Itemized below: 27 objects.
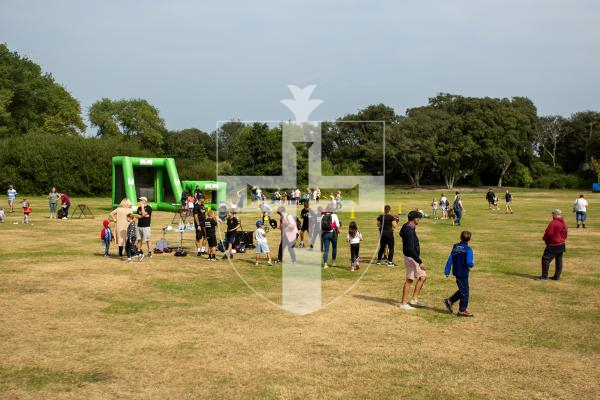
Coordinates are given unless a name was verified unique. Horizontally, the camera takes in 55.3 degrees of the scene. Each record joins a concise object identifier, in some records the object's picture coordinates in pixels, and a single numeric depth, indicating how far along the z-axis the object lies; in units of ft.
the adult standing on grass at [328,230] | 54.34
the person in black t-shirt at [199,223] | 61.57
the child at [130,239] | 56.95
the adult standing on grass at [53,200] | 102.06
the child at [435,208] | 115.55
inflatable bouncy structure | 118.42
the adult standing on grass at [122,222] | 58.65
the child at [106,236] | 59.08
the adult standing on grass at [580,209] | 92.10
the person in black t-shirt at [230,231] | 60.54
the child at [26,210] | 92.53
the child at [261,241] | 56.18
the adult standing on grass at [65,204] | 101.65
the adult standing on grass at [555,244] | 48.88
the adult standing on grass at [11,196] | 113.61
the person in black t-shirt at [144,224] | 57.98
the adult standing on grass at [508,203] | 126.93
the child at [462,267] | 36.63
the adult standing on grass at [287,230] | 55.62
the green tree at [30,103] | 231.71
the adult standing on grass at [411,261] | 38.50
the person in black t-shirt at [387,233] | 55.98
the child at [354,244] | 53.52
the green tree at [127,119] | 349.20
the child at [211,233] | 58.44
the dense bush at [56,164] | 189.16
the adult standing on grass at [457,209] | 100.17
